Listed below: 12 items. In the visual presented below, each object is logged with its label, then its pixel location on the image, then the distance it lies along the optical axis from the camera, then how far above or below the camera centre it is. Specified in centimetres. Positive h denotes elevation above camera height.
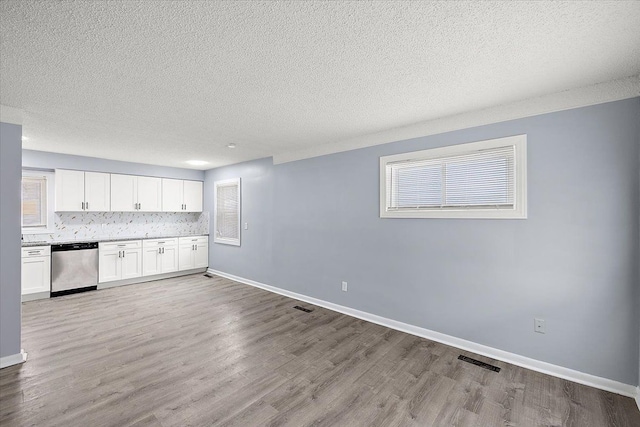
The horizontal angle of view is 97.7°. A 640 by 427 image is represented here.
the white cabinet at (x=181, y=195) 624 +42
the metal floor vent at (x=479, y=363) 256 -142
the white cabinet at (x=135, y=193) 556 +42
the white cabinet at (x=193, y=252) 622 -88
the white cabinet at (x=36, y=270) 441 -91
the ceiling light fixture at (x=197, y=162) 564 +106
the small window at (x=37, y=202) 484 +20
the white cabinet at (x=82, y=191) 495 +42
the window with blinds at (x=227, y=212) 589 +4
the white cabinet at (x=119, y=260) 518 -90
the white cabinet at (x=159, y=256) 570 -89
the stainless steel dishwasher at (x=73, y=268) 470 -94
